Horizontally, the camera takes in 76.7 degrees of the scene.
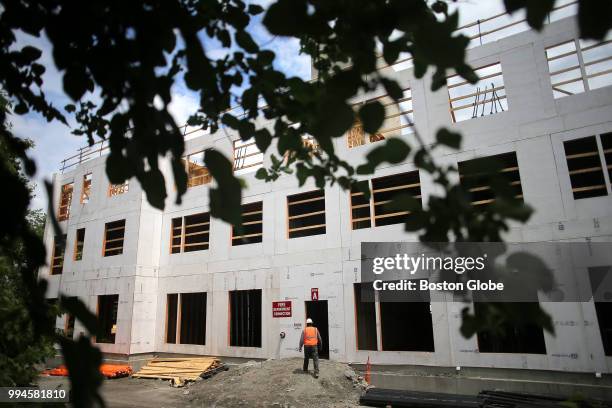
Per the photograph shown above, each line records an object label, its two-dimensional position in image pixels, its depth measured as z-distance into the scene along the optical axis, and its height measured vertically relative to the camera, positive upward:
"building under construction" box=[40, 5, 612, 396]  10.16 +2.20
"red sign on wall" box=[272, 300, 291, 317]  13.42 +0.04
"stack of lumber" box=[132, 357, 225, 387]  13.77 -2.02
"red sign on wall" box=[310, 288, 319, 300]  13.01 +0.49
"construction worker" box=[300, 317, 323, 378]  11.18 -1.00
